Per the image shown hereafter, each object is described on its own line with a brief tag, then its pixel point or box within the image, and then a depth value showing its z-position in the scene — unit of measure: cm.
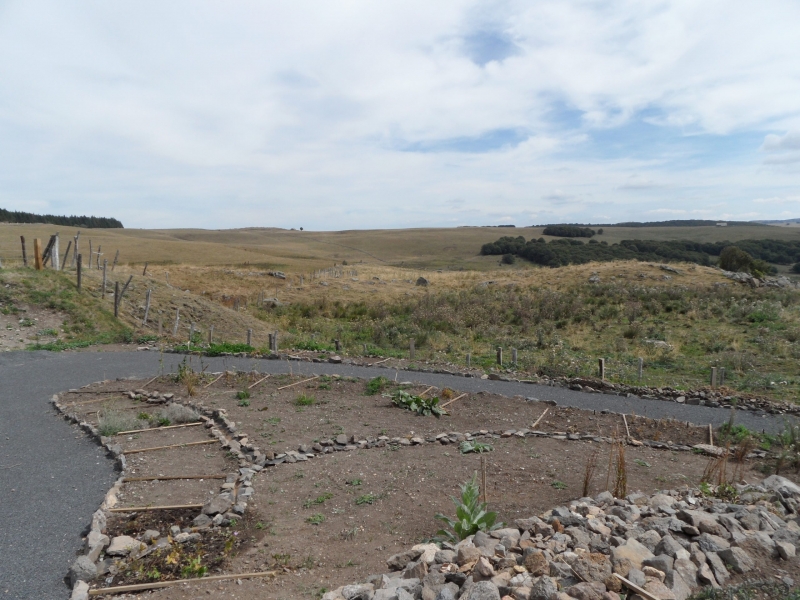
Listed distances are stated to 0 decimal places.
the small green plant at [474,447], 791
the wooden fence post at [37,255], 2107
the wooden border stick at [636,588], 357
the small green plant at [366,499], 620
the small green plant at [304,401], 1049
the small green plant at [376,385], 1145
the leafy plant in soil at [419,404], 1002
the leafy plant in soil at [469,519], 493
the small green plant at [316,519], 575
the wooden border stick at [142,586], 441
